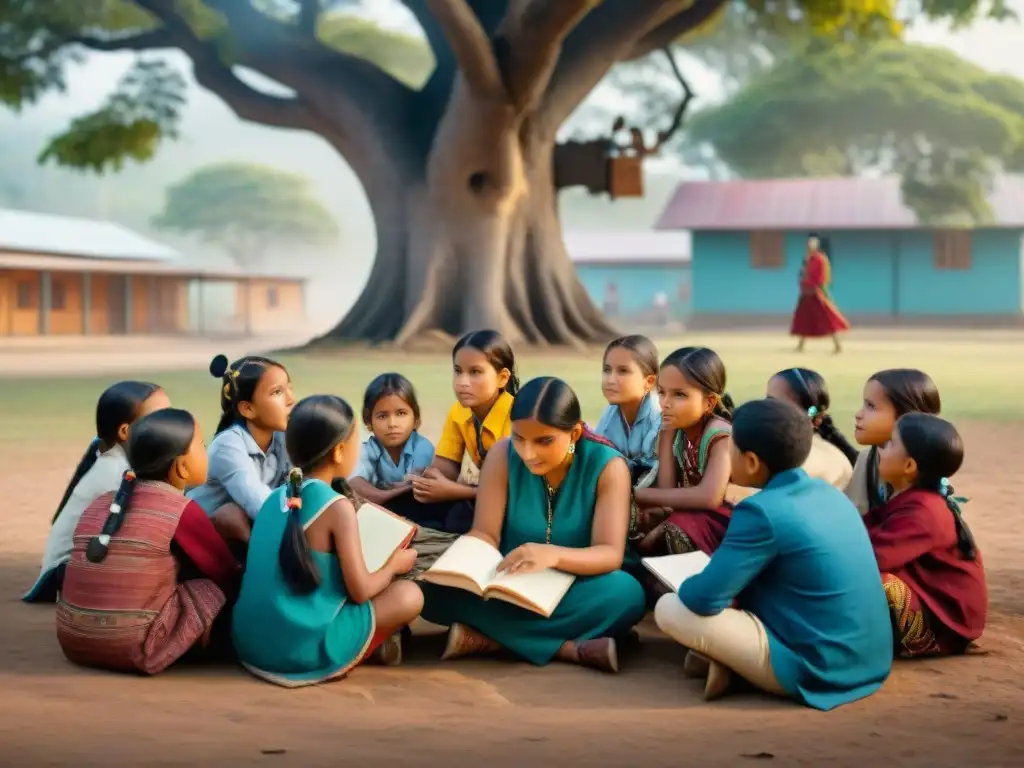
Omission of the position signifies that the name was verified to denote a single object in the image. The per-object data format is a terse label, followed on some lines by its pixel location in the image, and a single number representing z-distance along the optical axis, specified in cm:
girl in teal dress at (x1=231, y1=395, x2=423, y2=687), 384
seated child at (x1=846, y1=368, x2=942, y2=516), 449
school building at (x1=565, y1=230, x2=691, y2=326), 4466
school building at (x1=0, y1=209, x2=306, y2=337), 3209
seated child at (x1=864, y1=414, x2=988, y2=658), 407
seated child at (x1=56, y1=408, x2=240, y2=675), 392
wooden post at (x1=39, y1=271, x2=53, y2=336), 3203
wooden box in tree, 2200
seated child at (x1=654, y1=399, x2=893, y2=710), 364
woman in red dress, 2161
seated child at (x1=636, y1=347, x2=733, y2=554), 456
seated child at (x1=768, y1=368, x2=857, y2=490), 483
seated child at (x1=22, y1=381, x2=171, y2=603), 483
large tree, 1967
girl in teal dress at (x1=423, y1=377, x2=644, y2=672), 408
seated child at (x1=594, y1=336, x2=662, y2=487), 502
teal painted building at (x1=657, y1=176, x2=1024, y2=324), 3453
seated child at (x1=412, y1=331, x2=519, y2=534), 490
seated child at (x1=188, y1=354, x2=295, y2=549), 468
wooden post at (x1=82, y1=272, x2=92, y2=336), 3297
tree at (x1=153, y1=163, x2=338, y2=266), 6650
